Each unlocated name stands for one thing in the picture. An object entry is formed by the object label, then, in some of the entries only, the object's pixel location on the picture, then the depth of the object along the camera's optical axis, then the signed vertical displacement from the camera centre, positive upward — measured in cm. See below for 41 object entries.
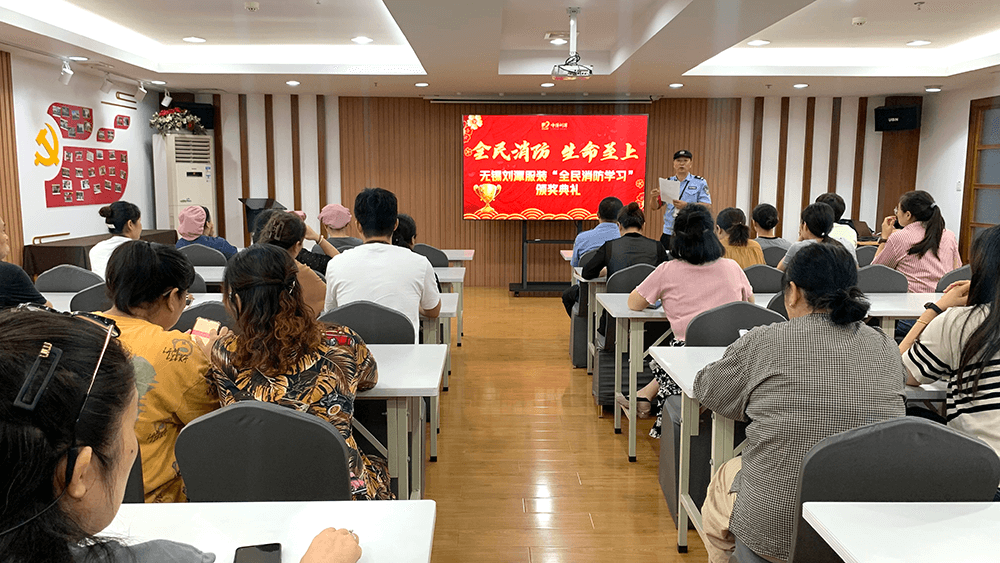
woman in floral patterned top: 179 -41
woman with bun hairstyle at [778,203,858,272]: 427 -19
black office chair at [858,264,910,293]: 397 -50
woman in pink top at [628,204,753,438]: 331 -41
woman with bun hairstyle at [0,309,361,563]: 66 -24
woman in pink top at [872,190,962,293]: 414 -33
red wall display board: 639 +18
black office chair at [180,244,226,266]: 506 -49
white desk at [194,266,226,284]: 451 -56
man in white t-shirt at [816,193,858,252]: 527 -31
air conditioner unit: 816 +12
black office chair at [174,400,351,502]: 154 -59
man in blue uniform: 683 +3
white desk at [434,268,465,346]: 483 -60
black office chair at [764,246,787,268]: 510 -45
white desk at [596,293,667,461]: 346 -69
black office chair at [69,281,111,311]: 327 -52
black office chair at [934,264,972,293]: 395 -47
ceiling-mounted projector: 538 +88
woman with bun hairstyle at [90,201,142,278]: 438 -27
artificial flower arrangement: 800 +70
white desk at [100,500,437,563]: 126 -62
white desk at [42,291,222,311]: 359 -59
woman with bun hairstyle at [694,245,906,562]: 178 -48
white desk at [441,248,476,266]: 626 -60
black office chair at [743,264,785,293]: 406 -49
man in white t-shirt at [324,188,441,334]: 311 -36
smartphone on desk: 119 -60
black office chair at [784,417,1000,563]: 147 -56
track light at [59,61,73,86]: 613 +92
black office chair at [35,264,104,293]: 400 -52
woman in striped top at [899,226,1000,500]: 186 -43
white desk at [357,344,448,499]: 216 -61
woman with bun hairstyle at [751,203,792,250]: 486 -20
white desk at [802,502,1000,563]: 124 -61
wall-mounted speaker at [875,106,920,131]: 832 +82
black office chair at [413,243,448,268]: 562 -53
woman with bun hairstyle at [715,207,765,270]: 433 -32
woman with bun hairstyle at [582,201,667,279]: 450 -41
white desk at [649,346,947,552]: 227 -73
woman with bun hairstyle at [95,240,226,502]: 177 -41
